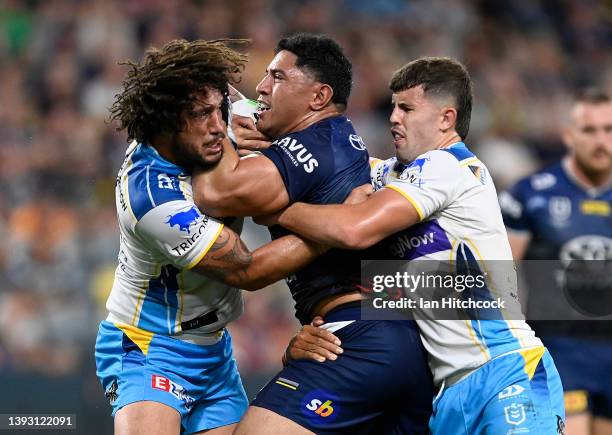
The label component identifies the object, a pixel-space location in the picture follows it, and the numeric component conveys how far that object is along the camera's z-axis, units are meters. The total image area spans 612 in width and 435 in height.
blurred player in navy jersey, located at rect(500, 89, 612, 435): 15.06
